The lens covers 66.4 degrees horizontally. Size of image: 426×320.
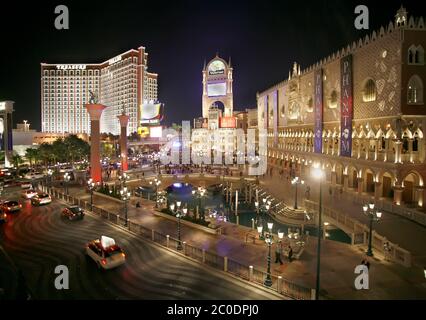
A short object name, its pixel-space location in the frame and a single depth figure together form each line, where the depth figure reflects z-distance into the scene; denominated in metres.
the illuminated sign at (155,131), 91.12
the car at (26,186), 39.41
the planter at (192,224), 22.25
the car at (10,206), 27.62
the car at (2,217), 24.69
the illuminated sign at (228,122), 88.50
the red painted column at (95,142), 39.97
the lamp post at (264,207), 20.61
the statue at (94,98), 40.88
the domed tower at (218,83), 92.12
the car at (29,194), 34.16
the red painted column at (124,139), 51.77
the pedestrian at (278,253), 17.02
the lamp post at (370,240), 18.00
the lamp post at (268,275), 14.14
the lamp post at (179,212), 18.72
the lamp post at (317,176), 12.30
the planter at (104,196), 32.41
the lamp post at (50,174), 48.18
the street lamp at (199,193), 26.28
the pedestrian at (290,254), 17.52
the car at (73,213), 25.50
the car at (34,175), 51.43
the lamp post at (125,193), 25.59
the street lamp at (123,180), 38.31
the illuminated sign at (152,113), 89.19
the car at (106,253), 16.14
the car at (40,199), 30.39
